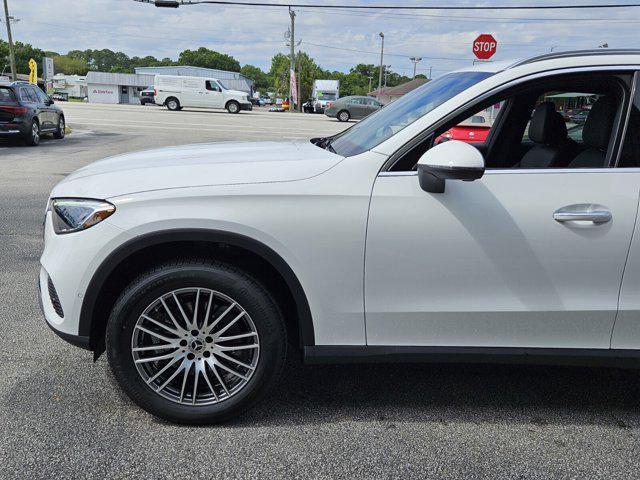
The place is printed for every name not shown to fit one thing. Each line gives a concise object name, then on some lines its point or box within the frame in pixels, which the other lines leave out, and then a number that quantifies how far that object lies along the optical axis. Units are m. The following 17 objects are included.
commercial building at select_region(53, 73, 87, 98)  110.19
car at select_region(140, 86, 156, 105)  50.53
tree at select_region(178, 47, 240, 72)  145.38
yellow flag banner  26.08
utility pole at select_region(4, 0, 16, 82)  38.58
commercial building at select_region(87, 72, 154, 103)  84.12
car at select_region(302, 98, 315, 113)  53.78
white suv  2.65
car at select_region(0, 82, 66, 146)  14.98
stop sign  13.78
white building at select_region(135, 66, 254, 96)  87.78
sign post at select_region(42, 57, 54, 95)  25.31
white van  36.59
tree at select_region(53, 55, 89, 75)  150.00
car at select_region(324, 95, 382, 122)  34.19
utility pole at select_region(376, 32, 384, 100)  78.60
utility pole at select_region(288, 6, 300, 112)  55.00
